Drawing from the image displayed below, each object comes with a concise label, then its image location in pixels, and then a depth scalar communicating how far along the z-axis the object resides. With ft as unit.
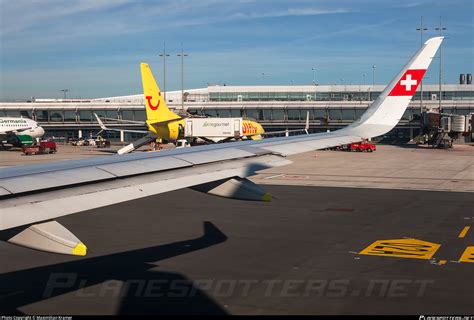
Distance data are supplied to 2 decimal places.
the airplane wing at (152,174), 23.39
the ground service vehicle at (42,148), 249.34
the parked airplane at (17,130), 272.72
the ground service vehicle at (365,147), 243.60
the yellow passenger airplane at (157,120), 206.39
